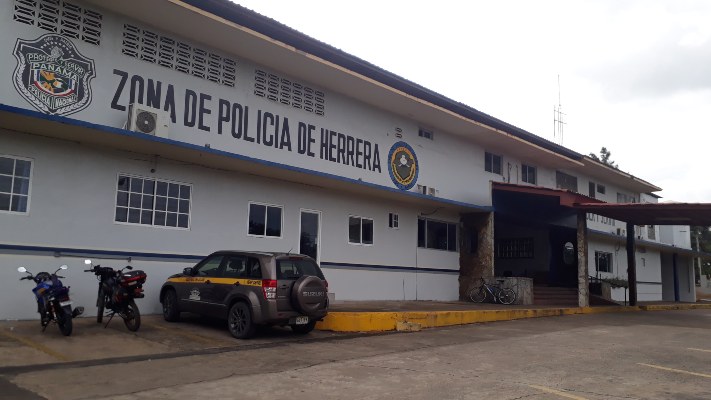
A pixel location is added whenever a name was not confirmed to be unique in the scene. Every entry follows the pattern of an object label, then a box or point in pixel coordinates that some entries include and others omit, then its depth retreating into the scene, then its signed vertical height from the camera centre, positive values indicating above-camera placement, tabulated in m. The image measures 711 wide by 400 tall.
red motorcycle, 9.42 -0.53
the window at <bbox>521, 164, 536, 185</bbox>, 23.33 +4.15
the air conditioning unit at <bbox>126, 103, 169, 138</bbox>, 10.94 +2.87
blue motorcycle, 8.68 -0.67
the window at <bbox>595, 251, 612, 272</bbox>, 28.64 +0.52
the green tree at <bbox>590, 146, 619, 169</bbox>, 75.44 +16.26
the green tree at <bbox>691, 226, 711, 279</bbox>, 64.64 +3.96
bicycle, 18.61 -0.87
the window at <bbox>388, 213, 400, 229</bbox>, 17.39 +1.46
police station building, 10.22 +2.47
